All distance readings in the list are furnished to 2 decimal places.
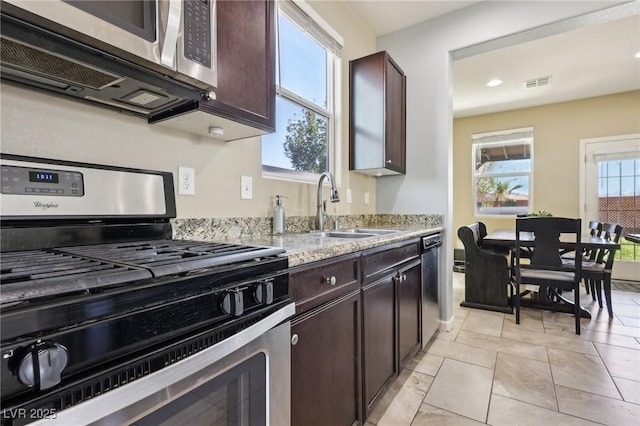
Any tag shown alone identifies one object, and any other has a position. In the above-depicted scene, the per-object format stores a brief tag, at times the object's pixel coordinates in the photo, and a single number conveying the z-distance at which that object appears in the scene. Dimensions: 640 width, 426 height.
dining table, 2.81
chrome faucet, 2.02
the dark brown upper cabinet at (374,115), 2.49
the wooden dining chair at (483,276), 3.16
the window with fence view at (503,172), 5.02
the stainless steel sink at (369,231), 2.20
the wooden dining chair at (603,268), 2.92
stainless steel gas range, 0.45
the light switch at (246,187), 1.59
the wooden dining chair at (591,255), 3.44
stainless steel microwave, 0.72
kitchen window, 1.97
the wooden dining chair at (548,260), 2.62
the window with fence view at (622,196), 4.37
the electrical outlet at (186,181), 1.30
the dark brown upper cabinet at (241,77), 1.12
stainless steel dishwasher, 2.18
